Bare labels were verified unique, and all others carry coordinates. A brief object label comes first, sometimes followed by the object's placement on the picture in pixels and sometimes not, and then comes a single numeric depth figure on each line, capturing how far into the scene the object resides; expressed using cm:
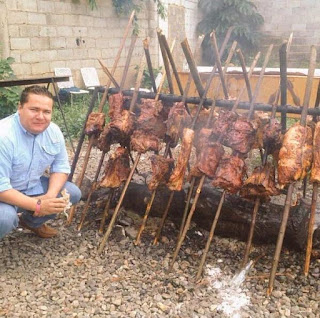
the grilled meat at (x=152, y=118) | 384
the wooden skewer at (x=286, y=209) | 306
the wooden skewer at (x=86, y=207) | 417
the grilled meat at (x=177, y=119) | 364
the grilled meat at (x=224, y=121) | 341
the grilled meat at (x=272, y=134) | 329
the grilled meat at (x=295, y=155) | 303
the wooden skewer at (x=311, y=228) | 312
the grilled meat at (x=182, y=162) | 345
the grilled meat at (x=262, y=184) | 329
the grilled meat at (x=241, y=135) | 332
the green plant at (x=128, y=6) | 1151
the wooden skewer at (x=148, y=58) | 374
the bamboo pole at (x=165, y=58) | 333
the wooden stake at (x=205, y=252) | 332
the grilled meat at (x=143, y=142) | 381
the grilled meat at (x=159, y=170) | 368
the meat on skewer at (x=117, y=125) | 385
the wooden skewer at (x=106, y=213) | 407
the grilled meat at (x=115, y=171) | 395
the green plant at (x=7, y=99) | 749
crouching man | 324
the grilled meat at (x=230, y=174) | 332
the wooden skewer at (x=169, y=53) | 341
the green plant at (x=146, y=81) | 1260
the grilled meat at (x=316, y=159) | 303
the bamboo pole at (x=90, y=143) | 412
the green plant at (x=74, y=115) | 804
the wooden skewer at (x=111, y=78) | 400
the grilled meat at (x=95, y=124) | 409
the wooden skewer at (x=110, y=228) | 374
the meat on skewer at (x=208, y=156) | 343
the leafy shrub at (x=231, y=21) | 1502
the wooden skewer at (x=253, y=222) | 333
